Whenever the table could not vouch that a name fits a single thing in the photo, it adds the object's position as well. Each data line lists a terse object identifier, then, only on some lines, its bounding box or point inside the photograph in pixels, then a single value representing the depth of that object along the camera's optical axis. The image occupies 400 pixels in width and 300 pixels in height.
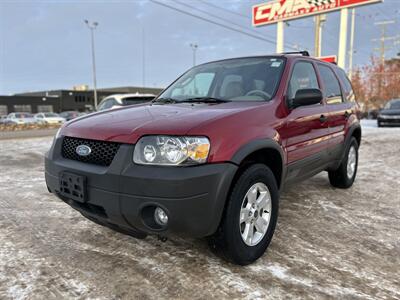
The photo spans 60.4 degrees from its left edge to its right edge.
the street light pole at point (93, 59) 35.75
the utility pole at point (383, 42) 48.73
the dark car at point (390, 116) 16.61
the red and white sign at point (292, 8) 18.03
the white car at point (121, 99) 10.48
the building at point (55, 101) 58.22
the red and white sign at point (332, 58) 18.54
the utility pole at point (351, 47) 38.25
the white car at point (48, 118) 25.58
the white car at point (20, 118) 26.95
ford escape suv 2.33
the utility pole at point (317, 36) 22.36
